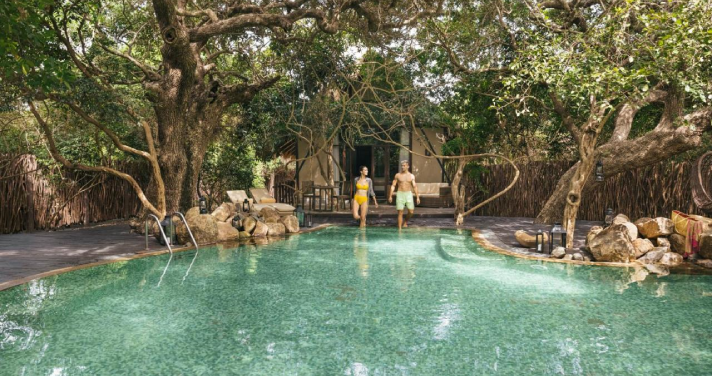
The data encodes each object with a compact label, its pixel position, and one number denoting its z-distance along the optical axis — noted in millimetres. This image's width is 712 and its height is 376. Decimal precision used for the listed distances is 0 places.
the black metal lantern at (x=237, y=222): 9703
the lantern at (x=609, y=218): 7980
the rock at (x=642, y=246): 7057
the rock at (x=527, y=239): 8094
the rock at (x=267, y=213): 10901
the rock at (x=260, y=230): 9859
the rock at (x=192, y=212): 8914
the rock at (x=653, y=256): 6912
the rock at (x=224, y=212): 10233
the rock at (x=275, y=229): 10112
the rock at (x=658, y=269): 6243
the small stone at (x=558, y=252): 7156
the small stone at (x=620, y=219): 8536
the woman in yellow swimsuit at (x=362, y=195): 11469
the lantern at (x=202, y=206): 9531
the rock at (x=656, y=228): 7301
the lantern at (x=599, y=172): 8633
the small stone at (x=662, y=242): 7219
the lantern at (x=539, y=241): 7625
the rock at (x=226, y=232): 9042
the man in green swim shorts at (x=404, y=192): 11125
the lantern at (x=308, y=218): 11664
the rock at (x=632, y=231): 7290
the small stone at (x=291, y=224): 10586
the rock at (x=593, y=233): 7426
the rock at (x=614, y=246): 6859
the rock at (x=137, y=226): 9735
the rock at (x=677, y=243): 7098
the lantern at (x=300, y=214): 11281
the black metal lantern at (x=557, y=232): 7332
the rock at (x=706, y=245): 6746
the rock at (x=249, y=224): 9703
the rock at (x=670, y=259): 6809
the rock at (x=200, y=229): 8492
